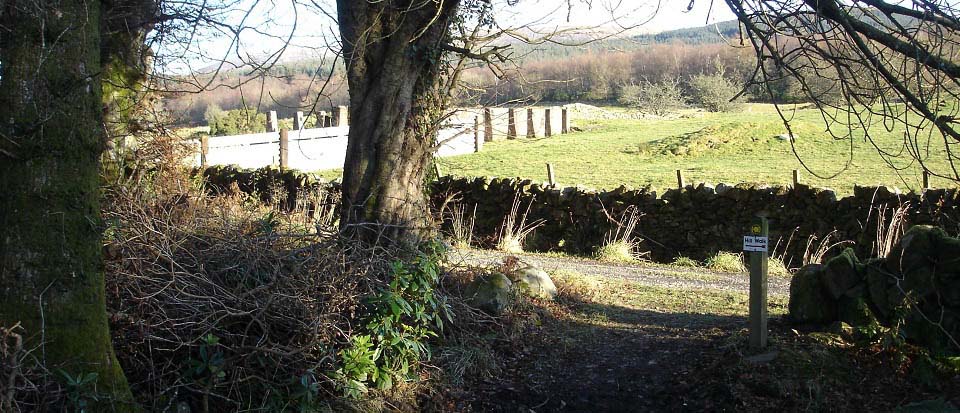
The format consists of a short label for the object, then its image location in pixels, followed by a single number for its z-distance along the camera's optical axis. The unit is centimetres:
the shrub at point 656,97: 4019
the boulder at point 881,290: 554
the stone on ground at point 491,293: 657
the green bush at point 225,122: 2717
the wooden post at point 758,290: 552
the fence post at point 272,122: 2476
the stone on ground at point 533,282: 751
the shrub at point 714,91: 3797
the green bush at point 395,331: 488
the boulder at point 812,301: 608
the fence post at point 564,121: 3569
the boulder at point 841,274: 594
